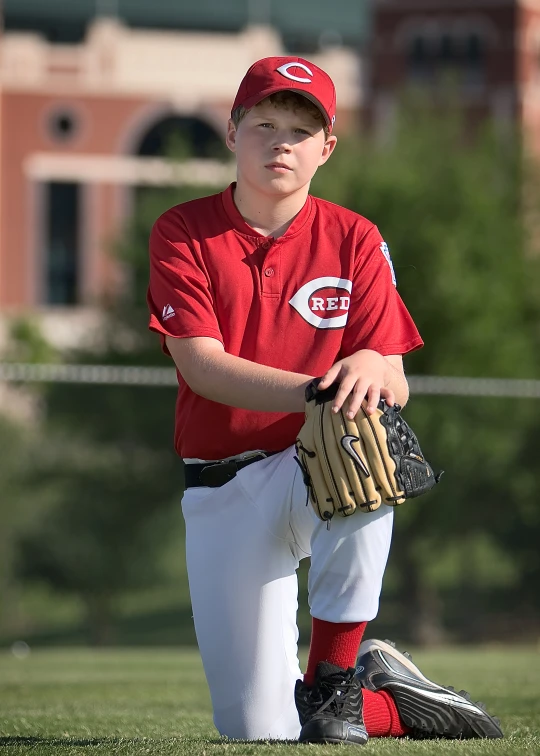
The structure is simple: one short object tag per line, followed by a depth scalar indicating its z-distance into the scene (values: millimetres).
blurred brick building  89250
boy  7457
